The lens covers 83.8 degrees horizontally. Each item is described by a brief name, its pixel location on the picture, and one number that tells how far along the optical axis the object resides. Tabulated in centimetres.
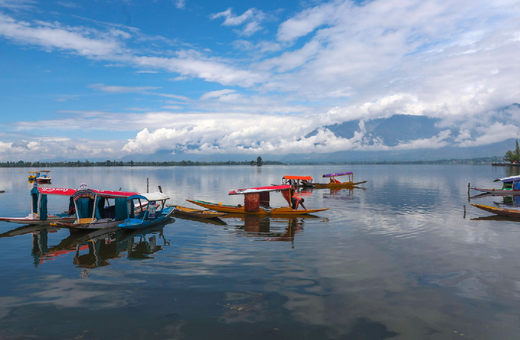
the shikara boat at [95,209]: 2178
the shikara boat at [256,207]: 2878
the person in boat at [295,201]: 2905
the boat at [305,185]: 6228
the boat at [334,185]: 6119
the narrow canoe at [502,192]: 4012
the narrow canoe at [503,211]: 2622
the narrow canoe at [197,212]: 2700
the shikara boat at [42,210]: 2309
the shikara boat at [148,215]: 2225
